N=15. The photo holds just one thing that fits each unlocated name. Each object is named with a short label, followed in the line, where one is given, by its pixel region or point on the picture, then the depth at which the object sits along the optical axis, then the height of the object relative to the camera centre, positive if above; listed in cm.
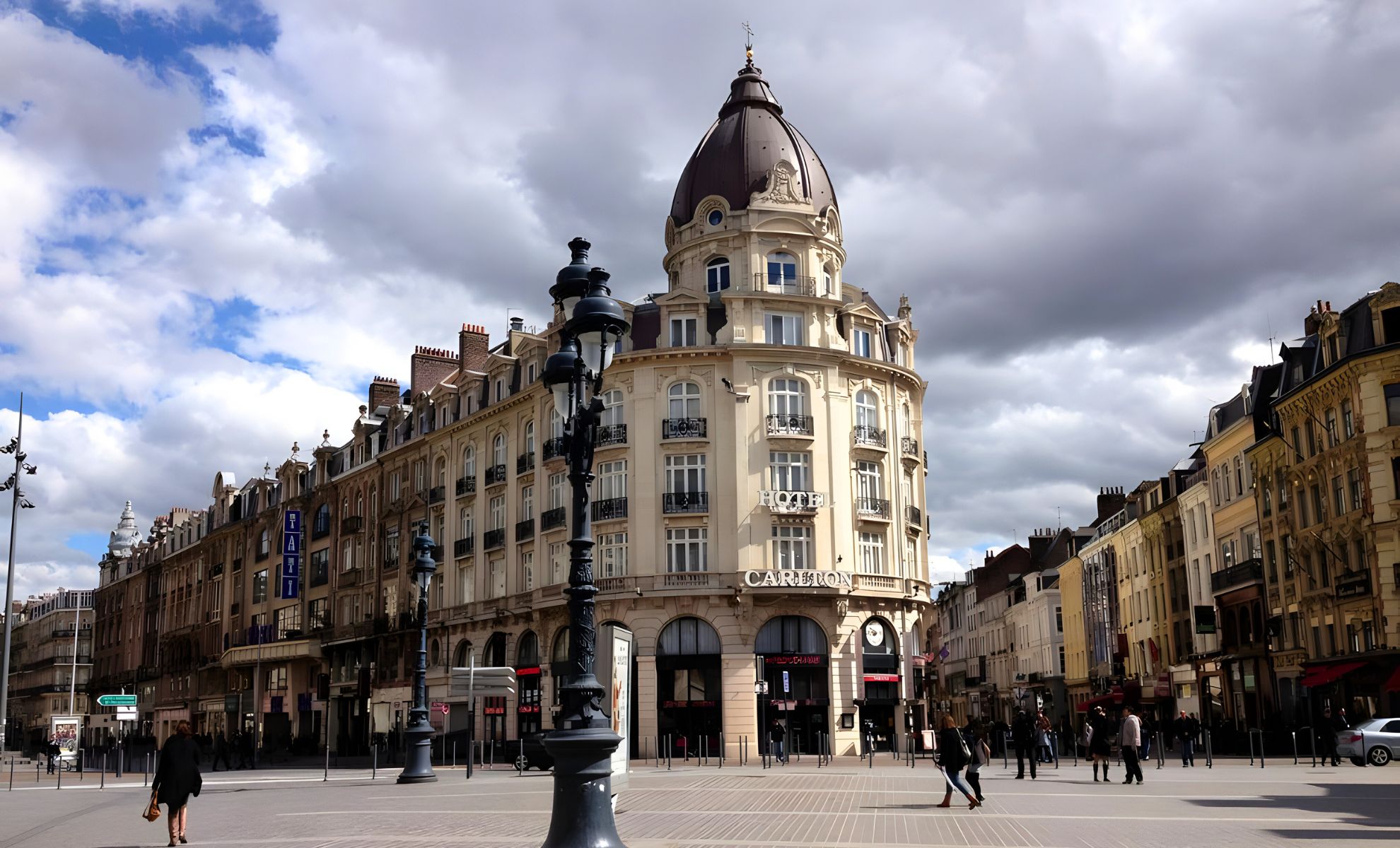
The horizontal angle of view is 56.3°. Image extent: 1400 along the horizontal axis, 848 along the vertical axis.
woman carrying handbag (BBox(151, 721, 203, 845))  1623 -107
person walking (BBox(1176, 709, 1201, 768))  3462 -179
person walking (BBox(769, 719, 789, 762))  4328 -206
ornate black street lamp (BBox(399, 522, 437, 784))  3083 -78
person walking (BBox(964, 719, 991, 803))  2041 -130
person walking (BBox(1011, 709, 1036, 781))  2977 -143
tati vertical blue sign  7169 +737
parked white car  3266 -191
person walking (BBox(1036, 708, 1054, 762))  3509 -160
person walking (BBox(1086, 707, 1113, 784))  2684 -138
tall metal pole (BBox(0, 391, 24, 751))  4022 +323
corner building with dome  4669 +698
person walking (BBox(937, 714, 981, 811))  1981 -118
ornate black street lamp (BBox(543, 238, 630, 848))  1200 +90
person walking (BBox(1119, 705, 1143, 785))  2583 -141
